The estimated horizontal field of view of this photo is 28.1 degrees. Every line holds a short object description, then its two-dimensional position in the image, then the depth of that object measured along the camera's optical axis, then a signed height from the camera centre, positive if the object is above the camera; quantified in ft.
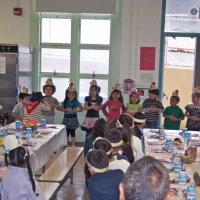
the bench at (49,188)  14.08 -4.65
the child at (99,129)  16.39 -2.69
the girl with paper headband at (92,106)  24.75 -2.68
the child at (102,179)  9.82 -2.89
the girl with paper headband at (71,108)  24.94 -2.82
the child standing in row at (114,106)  25.23 -2.64
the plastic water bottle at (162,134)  19.18 -3.34
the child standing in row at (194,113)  23.40 -2.76
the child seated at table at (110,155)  11.73 -2.86
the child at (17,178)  10.26 -3.02
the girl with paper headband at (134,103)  24.25 -2.38
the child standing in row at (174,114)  24.39 -2.96
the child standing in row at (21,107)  22.58 -2.59
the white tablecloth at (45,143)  16.38 -3.72
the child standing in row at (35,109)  21.95 -2.60
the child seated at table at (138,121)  18.02 -2.54
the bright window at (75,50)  29.04 +0.92
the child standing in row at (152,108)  24.68 -2.68
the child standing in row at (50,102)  23.56 -2.36
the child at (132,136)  15.98 -2.92
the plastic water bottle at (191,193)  10.62 -3.38
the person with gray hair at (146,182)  5.54 -1.64
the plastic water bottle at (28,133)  18.48 -3.28
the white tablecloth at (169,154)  11.65 -3.53
